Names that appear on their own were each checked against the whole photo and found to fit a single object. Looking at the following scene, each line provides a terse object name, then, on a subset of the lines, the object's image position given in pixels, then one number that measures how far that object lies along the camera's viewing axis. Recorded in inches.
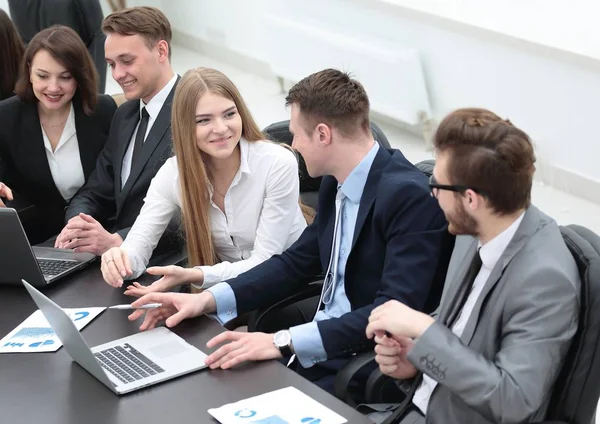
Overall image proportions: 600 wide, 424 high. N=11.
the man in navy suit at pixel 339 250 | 101.4
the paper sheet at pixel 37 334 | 99.7
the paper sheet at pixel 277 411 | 82.4
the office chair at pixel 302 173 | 138.5
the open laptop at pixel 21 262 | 110.6
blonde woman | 121.7
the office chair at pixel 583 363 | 81.2
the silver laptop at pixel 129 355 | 89.4
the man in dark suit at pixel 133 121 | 143.2
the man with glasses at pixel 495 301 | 79.7
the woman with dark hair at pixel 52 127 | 151.2
